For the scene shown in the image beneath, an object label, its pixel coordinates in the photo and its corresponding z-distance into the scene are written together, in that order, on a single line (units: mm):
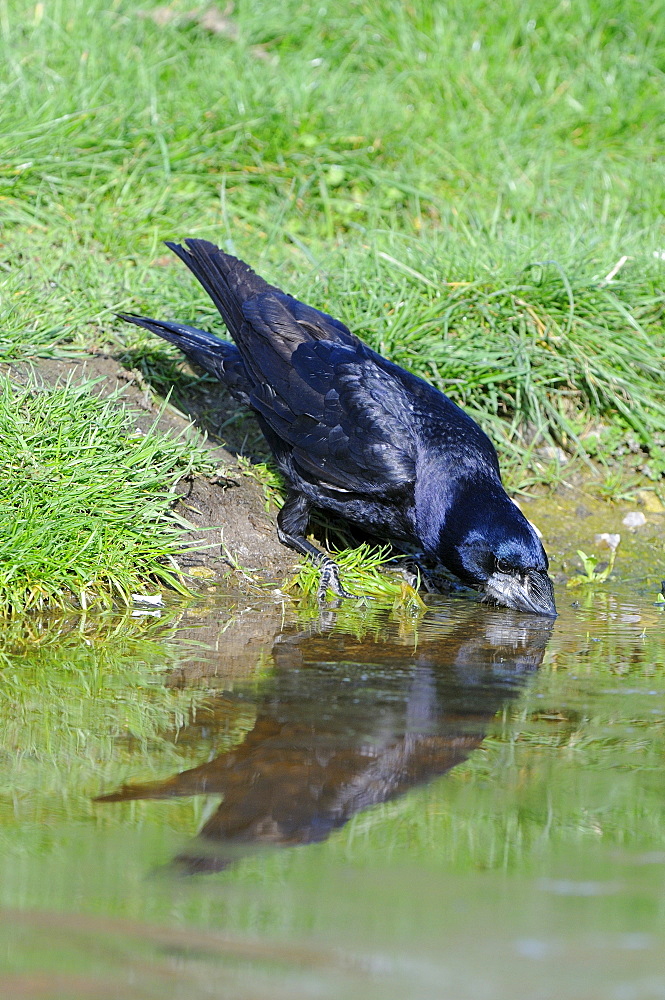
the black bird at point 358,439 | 8148
